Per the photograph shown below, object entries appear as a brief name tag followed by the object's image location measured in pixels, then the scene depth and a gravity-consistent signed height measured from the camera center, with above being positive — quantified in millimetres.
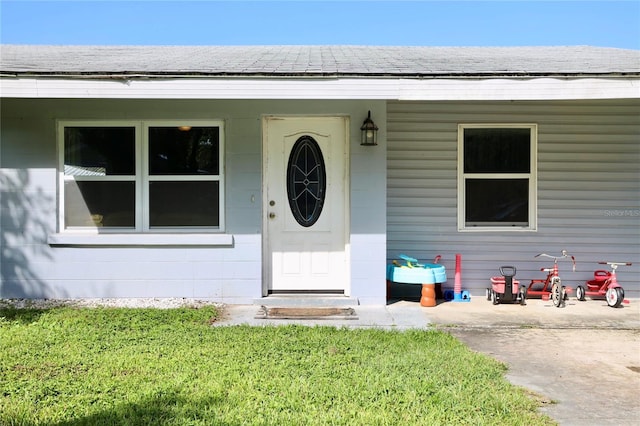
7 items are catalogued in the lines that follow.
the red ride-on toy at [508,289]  6410 -1210
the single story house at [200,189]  6211 +129
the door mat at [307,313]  5578 -1378
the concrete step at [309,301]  6082 -1322
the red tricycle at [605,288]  6359 -1219
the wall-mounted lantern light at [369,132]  6066 +872
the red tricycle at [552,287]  6289 -1217
